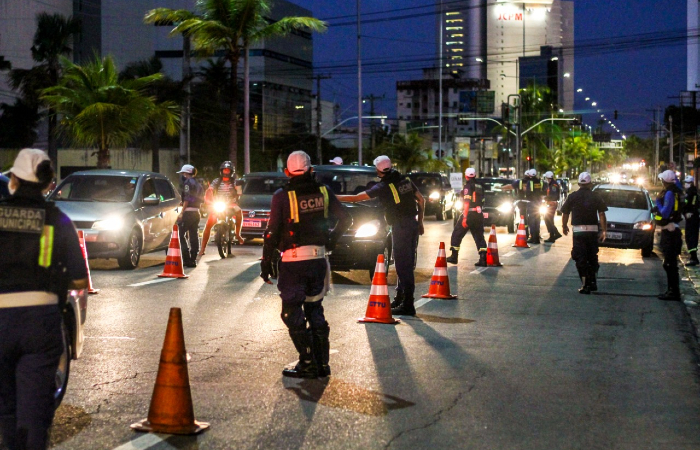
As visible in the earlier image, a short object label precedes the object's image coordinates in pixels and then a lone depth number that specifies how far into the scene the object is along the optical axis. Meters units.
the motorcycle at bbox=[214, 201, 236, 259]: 18.88
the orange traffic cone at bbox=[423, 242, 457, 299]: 13.41
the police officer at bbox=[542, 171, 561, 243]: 26.11
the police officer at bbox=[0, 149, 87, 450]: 4.95
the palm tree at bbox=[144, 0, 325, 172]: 34.66
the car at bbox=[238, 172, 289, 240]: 20.45
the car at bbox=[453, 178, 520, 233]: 30.17
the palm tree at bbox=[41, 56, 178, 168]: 28.62
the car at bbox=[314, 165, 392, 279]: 14.98
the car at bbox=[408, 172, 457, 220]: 37.19
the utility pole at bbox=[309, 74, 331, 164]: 64.96
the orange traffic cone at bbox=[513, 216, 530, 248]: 24.22
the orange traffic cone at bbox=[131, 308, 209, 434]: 6.17
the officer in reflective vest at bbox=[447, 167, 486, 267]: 18.72
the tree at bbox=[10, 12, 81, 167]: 46.94
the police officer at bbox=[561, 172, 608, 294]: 14.65
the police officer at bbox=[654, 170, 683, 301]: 13.77
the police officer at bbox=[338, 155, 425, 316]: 11.73
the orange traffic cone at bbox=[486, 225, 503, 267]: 18.72
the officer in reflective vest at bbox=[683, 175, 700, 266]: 19.77
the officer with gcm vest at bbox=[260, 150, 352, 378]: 7.88
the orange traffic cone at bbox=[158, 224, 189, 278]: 15.36
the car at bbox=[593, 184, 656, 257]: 22.05
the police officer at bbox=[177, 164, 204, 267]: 17.16
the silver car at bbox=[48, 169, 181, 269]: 16.12
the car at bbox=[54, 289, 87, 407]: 5.63
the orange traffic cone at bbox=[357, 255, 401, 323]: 10.88
